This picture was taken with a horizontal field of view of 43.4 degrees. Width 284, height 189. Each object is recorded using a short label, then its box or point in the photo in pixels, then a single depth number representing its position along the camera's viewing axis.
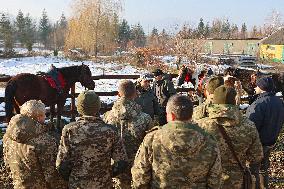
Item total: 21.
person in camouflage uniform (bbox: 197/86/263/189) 3.58
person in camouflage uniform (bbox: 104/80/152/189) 4.11
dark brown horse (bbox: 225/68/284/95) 10.80
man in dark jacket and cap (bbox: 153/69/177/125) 7.40
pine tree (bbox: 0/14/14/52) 51.44
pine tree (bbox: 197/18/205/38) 100.84
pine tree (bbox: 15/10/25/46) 76.75
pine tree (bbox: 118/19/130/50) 73.82
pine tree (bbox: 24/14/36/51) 59.64
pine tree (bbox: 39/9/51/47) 88.10
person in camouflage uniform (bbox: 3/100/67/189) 3.40
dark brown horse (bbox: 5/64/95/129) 7.80
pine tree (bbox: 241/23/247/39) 107.37
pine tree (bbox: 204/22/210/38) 83.35
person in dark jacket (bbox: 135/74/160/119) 5.86
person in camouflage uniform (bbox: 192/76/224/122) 4.12
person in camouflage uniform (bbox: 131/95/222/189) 2.80
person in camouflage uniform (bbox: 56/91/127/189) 3.31
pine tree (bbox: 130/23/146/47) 80.75
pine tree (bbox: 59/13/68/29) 111.81
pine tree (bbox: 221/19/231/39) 96.80
